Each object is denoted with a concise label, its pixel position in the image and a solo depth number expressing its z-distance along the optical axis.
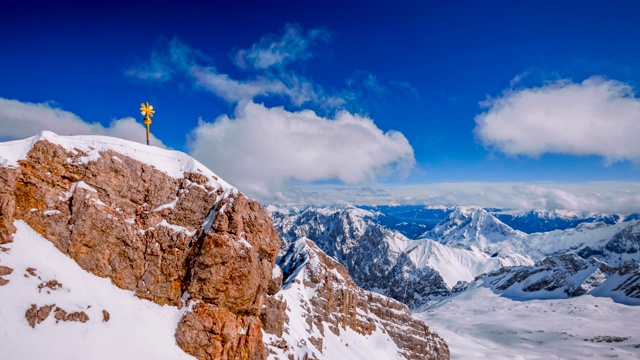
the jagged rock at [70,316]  33.75
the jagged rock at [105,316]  36.09
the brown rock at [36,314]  32.19
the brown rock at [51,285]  34.45
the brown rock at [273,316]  64.38
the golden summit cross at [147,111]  46.19
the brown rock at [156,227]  38.41
